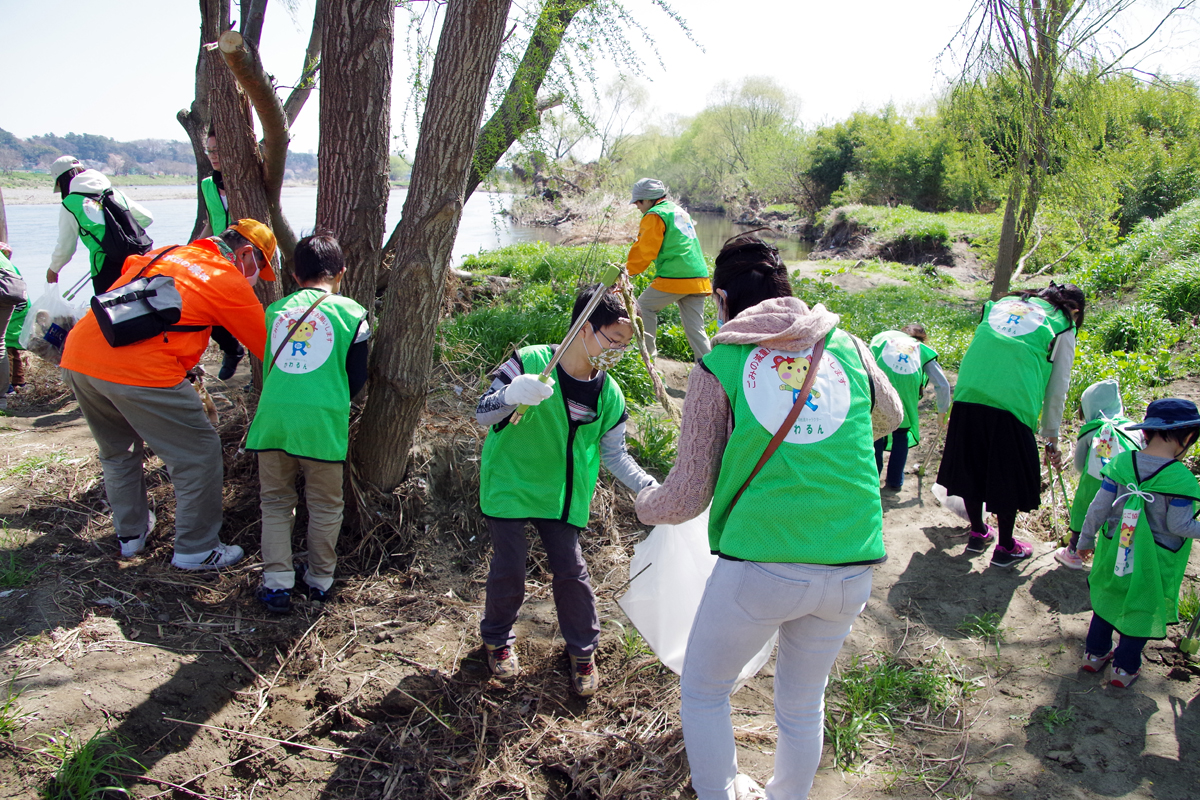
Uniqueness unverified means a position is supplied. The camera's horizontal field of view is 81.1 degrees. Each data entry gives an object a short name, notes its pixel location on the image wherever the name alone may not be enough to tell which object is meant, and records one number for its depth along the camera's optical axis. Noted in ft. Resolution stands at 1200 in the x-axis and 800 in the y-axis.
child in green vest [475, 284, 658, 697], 8.12
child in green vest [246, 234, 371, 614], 9.37
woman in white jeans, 5.82
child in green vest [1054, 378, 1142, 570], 10.75
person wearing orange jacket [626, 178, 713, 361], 17.81
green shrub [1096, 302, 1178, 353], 22.17
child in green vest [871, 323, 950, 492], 14.97
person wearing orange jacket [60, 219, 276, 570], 9.82
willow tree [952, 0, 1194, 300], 17.24
